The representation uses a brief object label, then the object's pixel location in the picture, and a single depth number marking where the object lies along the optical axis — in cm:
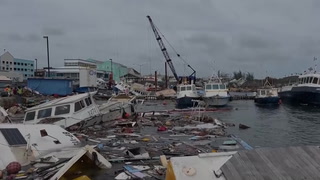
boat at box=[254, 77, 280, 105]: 4926
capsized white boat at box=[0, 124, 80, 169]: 900
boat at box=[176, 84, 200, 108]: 4364
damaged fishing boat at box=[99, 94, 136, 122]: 2038
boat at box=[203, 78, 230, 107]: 4297
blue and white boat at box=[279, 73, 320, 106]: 4368
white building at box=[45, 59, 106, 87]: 5423
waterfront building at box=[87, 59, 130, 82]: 10170
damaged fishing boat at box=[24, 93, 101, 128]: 1540
